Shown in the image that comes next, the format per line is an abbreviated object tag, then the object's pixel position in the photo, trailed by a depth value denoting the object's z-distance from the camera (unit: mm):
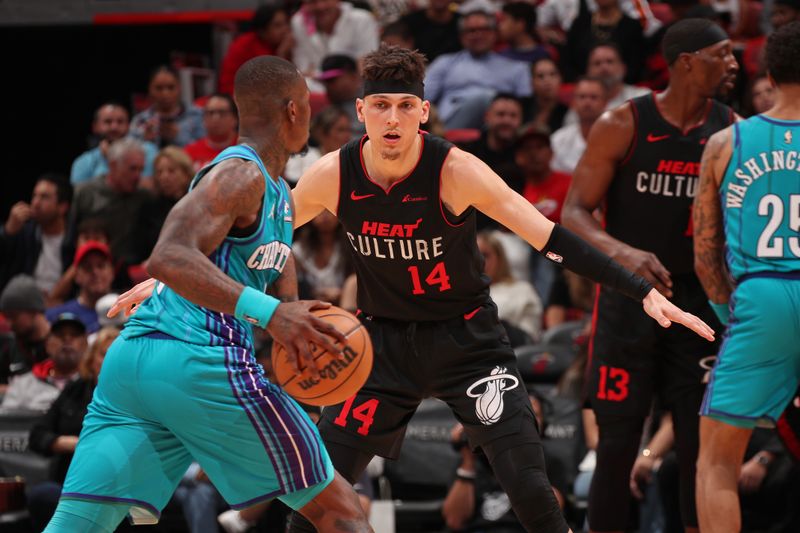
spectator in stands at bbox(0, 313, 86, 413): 16391
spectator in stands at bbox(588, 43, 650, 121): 19797
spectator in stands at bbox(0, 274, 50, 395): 17625
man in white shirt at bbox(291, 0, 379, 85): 22922
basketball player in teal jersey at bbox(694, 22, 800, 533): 10187
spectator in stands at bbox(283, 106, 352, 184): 18844
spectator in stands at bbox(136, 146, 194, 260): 18844
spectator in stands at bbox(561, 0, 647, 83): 21192
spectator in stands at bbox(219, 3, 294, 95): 23000
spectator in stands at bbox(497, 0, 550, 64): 22000
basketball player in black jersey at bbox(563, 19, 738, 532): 11414
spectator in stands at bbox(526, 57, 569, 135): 20687
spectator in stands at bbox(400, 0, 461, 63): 22687
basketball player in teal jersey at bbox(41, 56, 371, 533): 7969
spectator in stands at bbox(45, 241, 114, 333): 18062
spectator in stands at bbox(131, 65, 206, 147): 21953
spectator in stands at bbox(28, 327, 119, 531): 14898
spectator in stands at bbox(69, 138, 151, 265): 19344
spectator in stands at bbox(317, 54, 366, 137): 20703
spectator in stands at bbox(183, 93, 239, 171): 20156
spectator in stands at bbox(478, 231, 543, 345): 16891
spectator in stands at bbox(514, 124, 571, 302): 18391
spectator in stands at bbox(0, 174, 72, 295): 20281
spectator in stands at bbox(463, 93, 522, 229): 19422
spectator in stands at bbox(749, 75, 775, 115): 16234
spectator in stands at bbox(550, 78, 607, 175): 19141
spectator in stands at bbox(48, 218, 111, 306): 19078
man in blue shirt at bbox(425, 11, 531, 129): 21312
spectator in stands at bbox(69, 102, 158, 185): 21609
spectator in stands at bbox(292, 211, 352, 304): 17500
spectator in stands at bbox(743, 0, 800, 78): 19578
